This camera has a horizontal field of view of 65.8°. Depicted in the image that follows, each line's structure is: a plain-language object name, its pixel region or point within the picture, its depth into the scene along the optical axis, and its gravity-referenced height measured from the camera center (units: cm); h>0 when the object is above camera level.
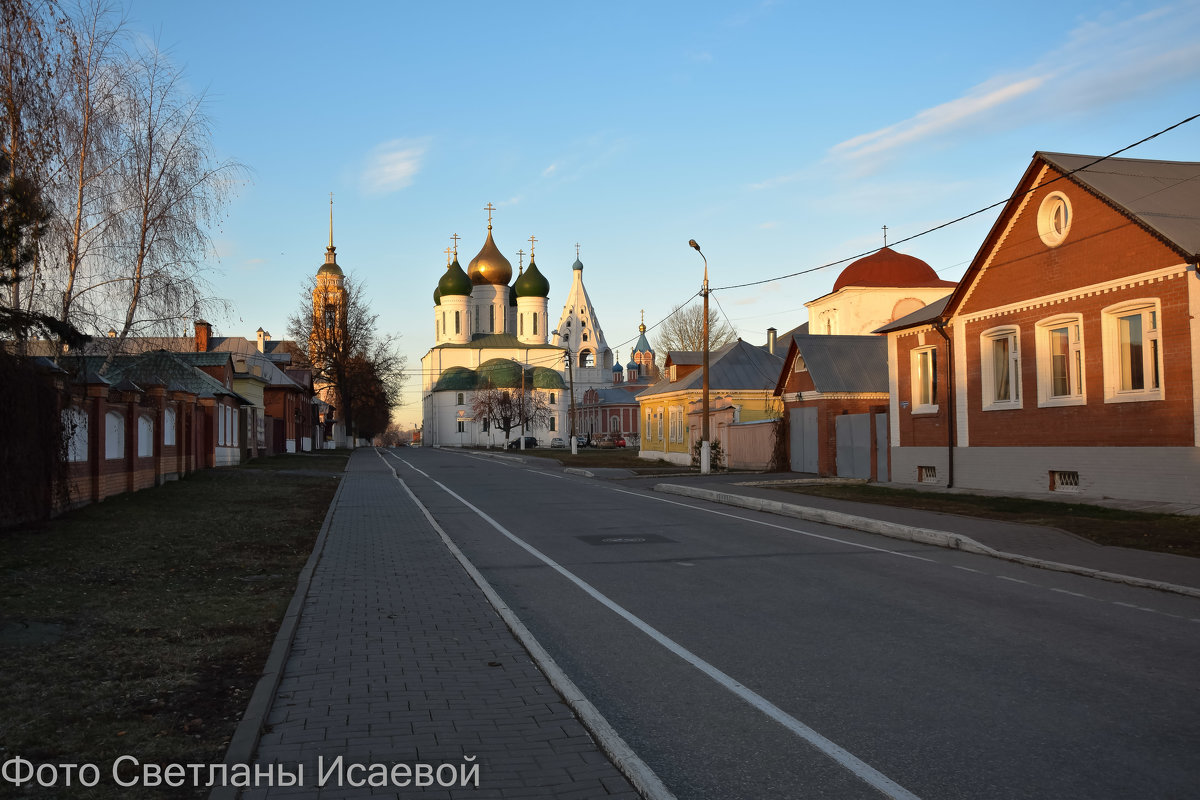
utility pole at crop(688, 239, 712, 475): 3319 -92
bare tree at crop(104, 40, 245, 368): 2286 +523
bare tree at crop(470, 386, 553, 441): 9038 +194
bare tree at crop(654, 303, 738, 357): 8025 +812
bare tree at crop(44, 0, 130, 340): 1766 +586
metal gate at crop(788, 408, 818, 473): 3177 -64
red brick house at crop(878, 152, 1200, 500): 1702 +162
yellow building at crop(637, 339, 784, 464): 4122 +144
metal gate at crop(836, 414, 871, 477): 2842 -75
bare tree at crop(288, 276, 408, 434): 6650 +558
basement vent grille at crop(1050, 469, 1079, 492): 1958 -134
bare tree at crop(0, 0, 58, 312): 1258 +467
